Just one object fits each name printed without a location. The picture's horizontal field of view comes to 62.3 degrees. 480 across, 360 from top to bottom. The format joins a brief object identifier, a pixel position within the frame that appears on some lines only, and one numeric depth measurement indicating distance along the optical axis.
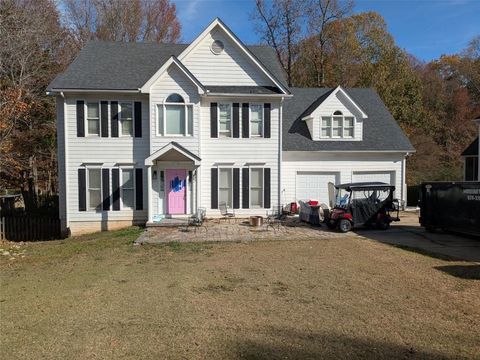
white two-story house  18.00
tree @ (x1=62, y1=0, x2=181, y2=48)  33.44
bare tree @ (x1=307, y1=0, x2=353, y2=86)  37.00
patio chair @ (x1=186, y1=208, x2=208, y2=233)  17.09
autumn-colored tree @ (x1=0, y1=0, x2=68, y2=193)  18.80
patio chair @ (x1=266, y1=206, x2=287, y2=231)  18.75
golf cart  15.85
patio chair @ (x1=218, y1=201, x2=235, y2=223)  18.97
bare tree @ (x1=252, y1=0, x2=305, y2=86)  37.41
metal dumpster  13.58
